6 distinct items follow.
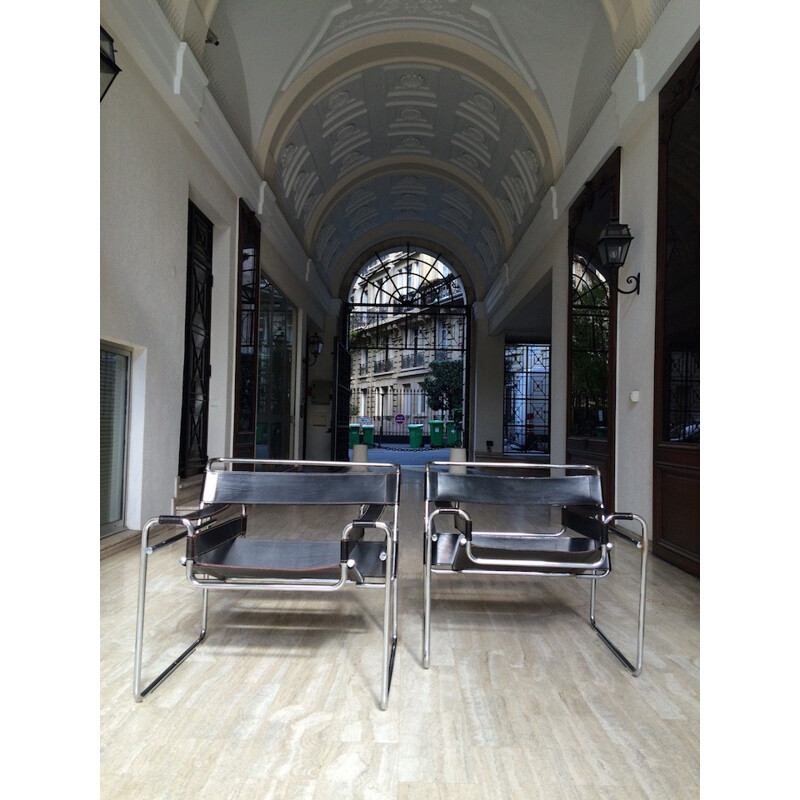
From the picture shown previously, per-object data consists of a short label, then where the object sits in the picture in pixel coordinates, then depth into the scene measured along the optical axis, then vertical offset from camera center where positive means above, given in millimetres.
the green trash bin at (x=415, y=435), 23766 -1172
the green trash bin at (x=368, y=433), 22422 -1044
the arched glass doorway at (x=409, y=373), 16172 +1620
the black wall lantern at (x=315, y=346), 13359 +1315
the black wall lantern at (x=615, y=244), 4812 +1287
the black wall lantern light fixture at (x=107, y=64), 3059 +1700
